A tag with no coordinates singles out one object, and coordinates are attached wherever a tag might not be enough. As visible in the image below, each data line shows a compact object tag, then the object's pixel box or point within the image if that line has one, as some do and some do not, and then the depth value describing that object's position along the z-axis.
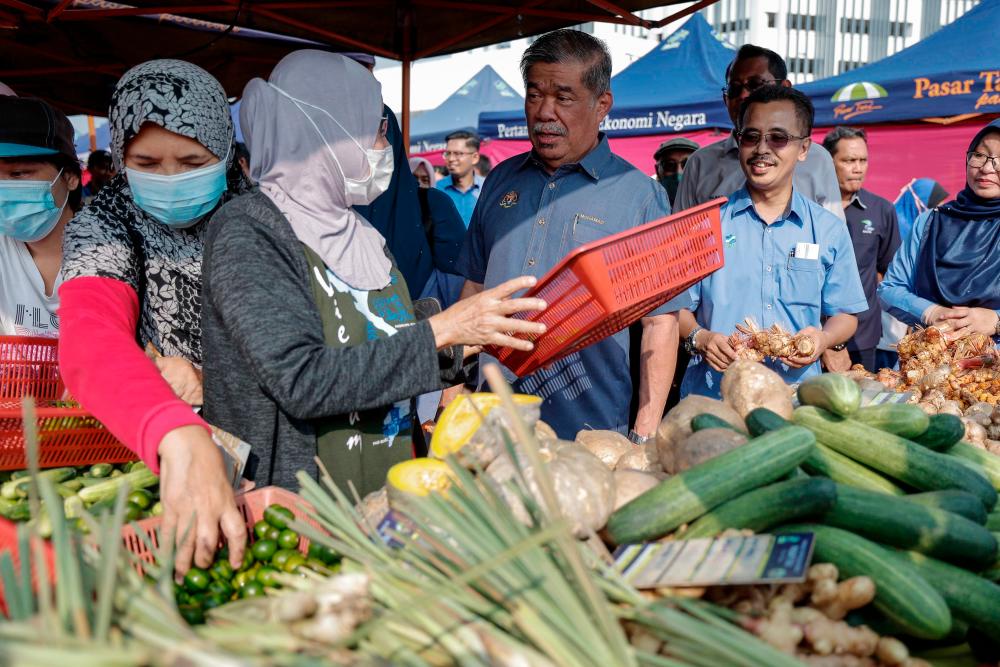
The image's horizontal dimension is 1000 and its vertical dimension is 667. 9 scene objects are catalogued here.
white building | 72.50
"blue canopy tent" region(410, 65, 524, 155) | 21.28
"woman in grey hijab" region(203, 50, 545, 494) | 2.00
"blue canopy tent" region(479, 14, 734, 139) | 12.52
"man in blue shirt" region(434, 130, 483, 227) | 10.00
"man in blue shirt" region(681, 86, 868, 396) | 3.73
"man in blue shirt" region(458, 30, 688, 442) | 3.41
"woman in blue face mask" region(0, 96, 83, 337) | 3.15
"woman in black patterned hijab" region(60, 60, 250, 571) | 1.87
